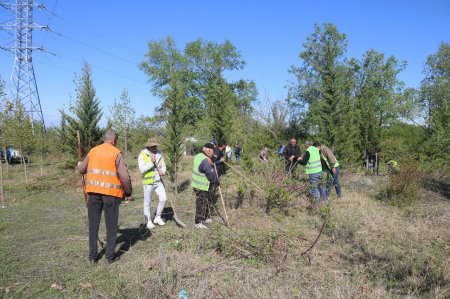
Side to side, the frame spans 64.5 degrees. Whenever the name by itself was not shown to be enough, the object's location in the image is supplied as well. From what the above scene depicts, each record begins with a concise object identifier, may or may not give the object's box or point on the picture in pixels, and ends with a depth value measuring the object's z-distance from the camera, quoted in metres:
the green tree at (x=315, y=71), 37.72
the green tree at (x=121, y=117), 20.41
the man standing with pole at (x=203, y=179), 6.96
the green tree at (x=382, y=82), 36.88
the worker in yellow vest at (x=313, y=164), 9.20
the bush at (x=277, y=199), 7.85
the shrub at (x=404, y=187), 9.43
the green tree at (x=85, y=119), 15.19
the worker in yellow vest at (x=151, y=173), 7.02
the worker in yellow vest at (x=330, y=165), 9.74
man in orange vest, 4.98
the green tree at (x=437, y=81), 40.03
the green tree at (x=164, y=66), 43.16
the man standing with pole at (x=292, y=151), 11.30
